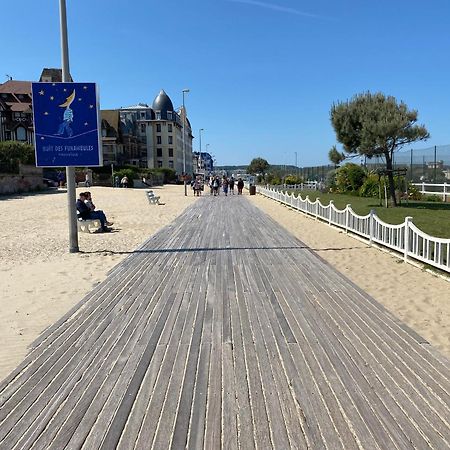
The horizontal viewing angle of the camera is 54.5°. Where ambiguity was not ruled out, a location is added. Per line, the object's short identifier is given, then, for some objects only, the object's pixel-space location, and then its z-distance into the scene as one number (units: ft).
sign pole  29.89
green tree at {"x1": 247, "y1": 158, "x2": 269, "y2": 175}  291.26
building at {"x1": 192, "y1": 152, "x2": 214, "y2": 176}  467.03
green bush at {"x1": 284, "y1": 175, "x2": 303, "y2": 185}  156.46
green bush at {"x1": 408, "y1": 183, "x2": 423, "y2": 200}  88.28
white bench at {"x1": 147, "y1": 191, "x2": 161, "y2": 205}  82.64
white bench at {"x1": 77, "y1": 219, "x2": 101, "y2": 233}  42.22
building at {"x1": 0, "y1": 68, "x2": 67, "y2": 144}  187.83
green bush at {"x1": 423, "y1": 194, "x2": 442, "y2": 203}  86.48
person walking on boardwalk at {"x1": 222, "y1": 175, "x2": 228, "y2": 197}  124.67
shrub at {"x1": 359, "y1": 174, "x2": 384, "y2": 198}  94.66
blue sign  30.17
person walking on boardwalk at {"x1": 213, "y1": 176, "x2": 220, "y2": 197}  125.08
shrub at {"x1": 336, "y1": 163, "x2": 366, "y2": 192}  109.91
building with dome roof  307.99
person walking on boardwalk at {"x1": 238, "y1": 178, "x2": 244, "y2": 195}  132.57
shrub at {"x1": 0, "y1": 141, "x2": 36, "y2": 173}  106.52
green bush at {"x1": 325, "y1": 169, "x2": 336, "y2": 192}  120.23
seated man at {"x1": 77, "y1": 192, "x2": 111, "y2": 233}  42.27
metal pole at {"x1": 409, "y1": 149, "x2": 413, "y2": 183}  116.65
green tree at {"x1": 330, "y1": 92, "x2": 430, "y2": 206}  67.31
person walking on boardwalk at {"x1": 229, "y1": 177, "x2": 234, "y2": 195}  148.09
